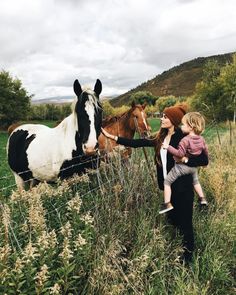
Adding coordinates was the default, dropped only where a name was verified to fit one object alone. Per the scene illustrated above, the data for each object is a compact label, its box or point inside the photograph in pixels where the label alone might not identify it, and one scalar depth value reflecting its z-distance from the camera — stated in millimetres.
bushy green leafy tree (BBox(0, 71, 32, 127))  39027
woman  2767
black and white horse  3353
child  2697
